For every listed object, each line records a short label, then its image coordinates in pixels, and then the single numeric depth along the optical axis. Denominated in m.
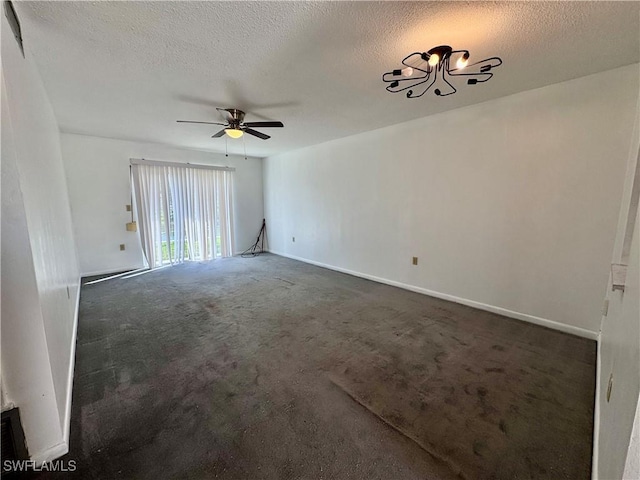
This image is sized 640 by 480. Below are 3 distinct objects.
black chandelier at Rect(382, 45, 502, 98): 1.78
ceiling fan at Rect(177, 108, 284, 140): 2.95
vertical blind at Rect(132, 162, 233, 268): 4.94
